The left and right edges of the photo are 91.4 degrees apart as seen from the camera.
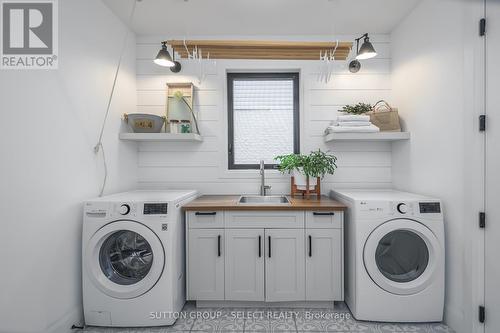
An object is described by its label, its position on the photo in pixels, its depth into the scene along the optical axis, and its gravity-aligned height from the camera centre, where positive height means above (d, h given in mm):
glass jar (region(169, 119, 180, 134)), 2451 +400
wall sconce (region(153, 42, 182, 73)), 2217 +981
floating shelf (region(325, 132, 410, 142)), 2260 +272
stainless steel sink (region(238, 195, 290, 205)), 2516 -347
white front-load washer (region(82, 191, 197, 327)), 1753 -746
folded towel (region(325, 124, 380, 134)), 2293 +339
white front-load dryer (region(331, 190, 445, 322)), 1756 -718
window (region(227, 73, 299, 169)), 2746 +546
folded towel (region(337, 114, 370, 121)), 2309 +455
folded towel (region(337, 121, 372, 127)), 2312 +399
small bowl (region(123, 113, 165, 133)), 2373 +434
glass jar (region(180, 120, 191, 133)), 2449 +389
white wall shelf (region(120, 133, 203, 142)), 2322 +286
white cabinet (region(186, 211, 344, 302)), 1966 -731
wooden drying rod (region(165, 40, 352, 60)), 2502 +1223
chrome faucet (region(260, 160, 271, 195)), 2535 -163
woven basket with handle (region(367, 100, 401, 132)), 2330 +451
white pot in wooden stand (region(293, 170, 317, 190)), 2368 -145
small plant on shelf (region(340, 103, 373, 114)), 2412 +563
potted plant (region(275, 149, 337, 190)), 2322 -8
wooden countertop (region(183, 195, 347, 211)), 1949 -326
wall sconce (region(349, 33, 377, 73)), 2154 +1012
